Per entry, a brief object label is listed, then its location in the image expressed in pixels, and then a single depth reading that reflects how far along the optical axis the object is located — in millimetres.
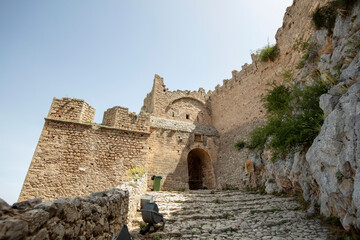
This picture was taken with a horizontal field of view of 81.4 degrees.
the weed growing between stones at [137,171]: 9494
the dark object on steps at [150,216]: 4648
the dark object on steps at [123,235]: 2779
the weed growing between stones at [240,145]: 12914
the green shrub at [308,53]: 8172
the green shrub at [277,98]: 9405
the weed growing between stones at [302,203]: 5486
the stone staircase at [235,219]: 4320
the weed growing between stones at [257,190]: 8734
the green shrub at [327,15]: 6476
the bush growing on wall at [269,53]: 12086
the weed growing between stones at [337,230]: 3331
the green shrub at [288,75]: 9573
